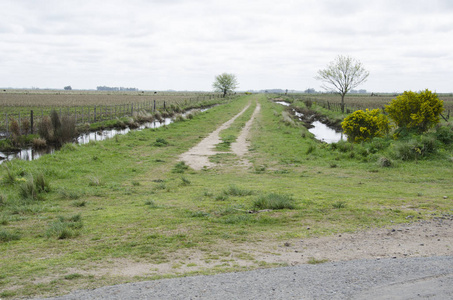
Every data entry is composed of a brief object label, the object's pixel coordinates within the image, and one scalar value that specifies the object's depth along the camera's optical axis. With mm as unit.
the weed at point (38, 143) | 21673
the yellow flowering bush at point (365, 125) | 19688
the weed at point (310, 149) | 17938
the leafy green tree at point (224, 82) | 114500
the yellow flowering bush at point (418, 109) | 18203
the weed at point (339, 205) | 8314
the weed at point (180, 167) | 13891
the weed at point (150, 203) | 8699
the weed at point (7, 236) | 6422
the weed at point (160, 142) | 20755
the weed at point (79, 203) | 8852
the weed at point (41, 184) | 9881
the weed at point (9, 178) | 10969
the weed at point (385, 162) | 14250
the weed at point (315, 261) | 5301
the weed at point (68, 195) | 9586
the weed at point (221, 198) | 9164
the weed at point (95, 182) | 11125
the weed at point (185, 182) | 11391
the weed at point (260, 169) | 13898
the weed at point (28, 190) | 9398
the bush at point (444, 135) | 16453
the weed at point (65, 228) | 6535
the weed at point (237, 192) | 9664
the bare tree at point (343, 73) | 44219
